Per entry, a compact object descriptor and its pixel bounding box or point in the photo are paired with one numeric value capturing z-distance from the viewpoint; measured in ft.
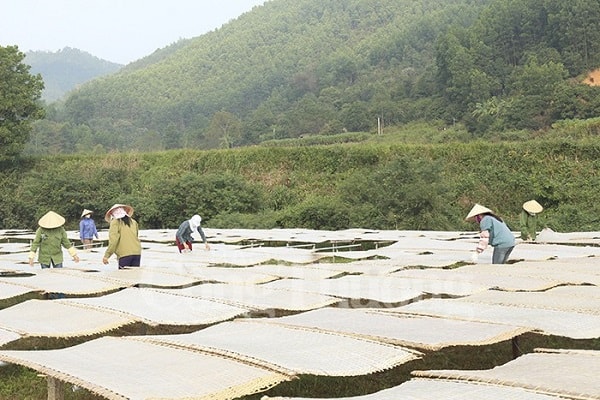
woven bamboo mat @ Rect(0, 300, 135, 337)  15.28
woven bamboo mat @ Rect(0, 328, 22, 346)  14.65
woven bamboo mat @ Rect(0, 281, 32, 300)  19.92
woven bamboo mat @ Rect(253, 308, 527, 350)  12.92
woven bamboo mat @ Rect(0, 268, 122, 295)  20.74
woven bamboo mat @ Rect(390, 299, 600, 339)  14.20
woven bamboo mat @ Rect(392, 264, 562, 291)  20.31
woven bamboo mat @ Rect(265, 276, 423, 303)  19.11
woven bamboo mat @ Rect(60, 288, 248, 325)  16.56
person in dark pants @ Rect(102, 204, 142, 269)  24.48
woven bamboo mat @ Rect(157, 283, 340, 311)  18.25
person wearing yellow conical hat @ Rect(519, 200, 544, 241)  34.91
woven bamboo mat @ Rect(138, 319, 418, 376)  11.12
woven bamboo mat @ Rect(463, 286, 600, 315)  16.39
